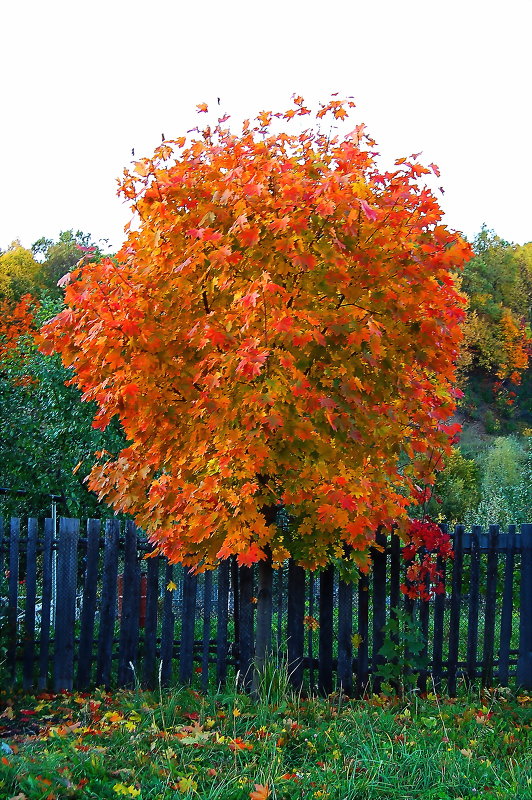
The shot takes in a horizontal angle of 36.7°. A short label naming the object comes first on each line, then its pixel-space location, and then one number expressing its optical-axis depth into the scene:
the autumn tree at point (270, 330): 5.64
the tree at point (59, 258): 41.54
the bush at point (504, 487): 19.66
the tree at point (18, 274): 40.00
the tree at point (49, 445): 12.92
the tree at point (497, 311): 50.16
